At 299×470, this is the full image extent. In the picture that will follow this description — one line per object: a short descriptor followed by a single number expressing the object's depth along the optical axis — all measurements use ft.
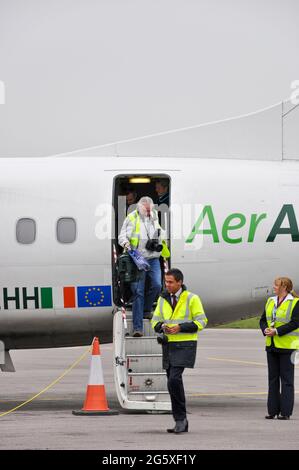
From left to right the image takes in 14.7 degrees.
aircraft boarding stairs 61.41
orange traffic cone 61.67
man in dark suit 52.60
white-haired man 63.10
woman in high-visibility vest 60.08
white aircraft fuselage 64.95
